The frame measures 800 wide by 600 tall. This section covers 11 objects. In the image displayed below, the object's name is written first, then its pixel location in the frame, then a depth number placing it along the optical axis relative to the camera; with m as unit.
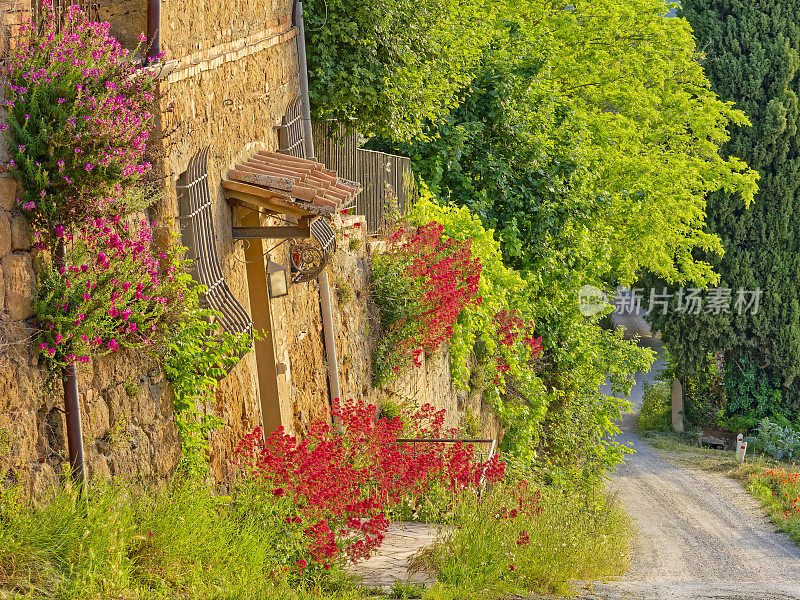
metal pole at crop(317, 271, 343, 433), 16.62
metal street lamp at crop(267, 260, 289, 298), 14.39
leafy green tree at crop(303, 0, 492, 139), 20.19
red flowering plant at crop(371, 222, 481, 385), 19.50
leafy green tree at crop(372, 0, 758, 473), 29.11
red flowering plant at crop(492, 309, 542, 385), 25.25
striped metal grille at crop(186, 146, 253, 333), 11.23
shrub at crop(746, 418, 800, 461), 44.62
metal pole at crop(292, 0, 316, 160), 17.06
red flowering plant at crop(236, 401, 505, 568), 11.87
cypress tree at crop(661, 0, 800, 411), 47.81
